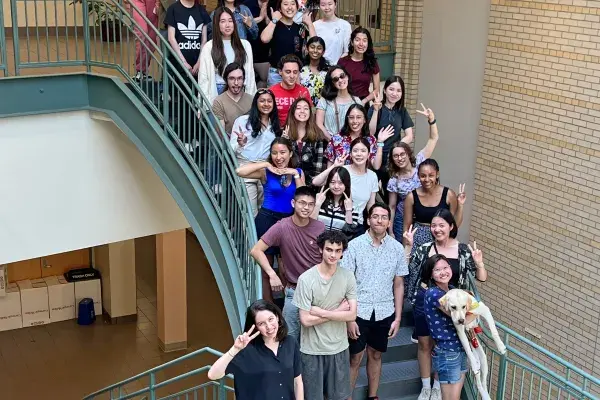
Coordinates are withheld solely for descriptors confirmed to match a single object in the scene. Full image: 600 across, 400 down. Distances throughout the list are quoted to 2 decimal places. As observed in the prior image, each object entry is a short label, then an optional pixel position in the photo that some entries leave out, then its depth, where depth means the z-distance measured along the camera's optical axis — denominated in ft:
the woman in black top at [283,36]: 29.48
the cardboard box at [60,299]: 57.82
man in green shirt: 19.71
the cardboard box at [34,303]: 56.90
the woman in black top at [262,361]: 17.61
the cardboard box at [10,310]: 56.29
